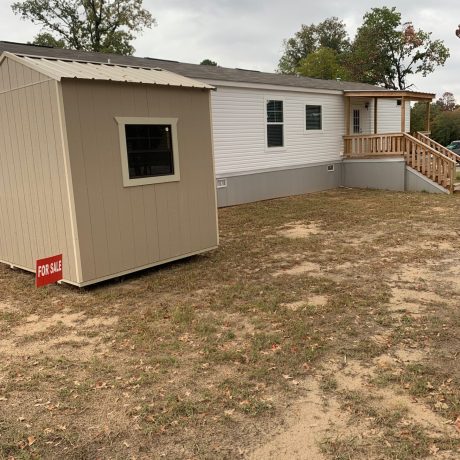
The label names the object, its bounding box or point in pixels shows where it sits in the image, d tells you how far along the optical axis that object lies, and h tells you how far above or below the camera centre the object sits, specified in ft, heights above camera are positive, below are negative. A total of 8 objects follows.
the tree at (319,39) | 153.48 +33.03
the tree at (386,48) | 117.19 +22.26
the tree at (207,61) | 136.68 +24.51
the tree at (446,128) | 116.78 +2.01
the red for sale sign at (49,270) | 16.48 -4.11
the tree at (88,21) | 97.66 +26.78
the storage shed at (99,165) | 16.69 -0.53
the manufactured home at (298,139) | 38.96 +0.20
